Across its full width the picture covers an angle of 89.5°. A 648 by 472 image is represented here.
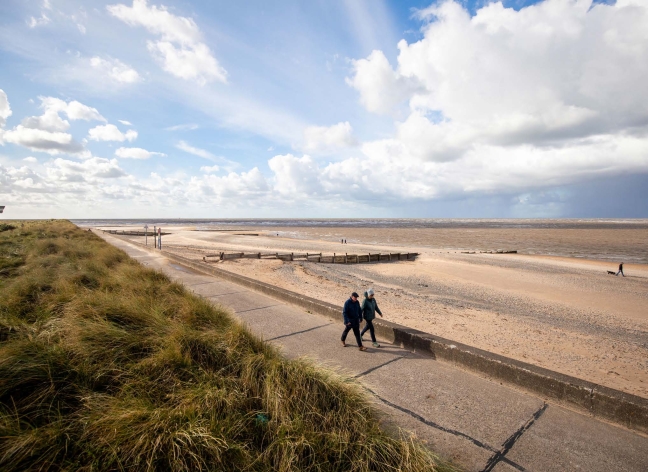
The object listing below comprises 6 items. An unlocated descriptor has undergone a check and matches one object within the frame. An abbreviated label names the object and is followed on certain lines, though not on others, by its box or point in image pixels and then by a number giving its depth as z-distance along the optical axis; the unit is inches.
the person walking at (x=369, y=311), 243.8
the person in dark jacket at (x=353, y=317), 232.8
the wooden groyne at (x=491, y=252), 1336.1
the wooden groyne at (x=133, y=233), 2144.6
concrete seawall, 150.2
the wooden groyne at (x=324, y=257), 856.5
